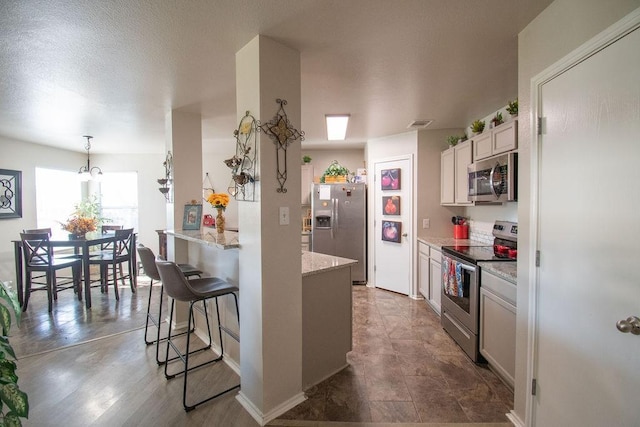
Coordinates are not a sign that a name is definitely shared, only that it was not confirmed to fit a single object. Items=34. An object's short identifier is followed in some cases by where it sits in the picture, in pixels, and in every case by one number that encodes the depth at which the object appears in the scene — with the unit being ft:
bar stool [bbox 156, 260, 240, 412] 6.44
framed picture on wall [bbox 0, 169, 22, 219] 14.34
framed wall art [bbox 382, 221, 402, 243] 14.33
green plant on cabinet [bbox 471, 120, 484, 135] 10.37
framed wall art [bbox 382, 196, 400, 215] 14.37
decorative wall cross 6.04
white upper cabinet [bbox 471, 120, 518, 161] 8.07
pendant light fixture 14.83
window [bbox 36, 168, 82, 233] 16.53
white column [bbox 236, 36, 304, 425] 5.95
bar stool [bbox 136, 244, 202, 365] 8.43
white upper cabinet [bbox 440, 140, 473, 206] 11.06
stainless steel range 8.13
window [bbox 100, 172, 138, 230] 19.75
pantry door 14.01
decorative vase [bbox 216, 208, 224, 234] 9.49
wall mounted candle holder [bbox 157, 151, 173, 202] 10.86
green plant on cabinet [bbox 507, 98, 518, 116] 8.29
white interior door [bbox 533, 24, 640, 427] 3.76
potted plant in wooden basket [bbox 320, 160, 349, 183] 16.47
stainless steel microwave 8.16
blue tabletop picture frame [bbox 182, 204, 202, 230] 10.61
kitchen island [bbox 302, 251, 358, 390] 7.08
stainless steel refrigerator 15.92
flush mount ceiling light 11.20
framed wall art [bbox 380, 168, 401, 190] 14.32
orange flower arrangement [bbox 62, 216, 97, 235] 13.86
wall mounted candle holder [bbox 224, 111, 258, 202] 6.09
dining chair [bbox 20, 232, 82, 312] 12.42
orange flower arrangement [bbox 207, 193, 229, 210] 9.25
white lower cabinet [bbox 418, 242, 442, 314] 11.31
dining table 12.71
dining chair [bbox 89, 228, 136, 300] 14.12
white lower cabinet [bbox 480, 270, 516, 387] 6.70
